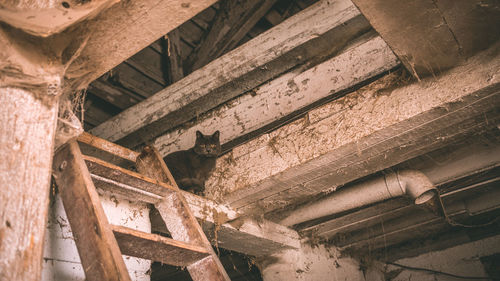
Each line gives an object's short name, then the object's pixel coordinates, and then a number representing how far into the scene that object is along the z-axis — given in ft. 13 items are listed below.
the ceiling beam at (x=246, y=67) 7.77
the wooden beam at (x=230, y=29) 11.47
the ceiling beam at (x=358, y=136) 5.94
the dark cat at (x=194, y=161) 9.52
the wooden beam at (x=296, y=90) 7.33
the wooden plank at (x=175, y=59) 11.10
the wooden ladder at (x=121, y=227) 4.23
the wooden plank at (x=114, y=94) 10.94
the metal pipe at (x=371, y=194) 8.74
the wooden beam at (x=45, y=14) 3.14
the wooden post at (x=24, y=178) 2.77
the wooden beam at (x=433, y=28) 4.76
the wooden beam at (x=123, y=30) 3.67
